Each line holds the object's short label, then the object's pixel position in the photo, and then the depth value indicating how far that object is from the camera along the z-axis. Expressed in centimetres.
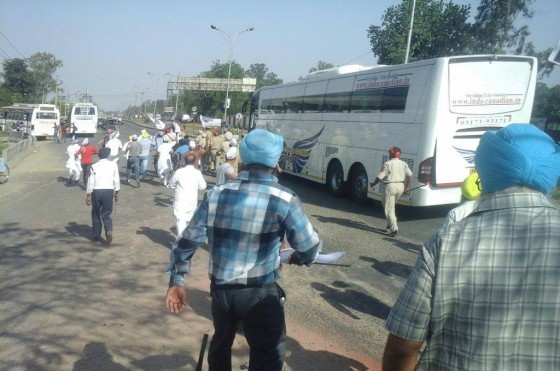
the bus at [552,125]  2870
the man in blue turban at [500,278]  157
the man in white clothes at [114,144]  1445
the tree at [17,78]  6826
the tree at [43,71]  7081
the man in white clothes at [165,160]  1499
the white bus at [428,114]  1018
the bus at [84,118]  4169
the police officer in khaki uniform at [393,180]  934
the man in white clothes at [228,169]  720
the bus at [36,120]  3791
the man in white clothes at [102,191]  815
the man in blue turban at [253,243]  283
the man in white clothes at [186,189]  721
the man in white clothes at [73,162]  1554
